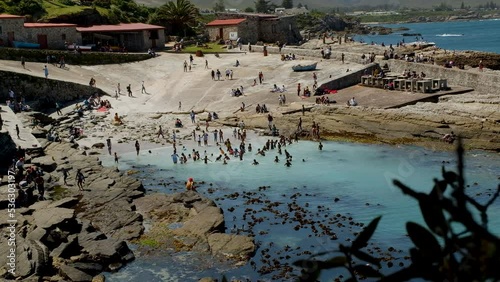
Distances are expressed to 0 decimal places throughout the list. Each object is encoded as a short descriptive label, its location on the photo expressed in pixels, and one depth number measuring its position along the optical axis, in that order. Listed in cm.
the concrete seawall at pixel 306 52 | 5580
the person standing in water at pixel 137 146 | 3959
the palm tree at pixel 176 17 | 7238
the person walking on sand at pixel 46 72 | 4984
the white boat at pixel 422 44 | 7397
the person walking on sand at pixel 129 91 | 5272
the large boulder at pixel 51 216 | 2494
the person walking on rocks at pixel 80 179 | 3219
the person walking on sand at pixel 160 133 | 4366
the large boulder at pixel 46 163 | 3481
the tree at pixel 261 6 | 15968
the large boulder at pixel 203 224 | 2549
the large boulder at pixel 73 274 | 2088
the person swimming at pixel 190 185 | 3167
